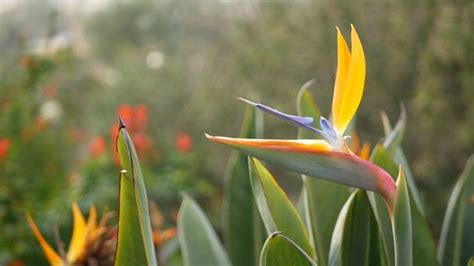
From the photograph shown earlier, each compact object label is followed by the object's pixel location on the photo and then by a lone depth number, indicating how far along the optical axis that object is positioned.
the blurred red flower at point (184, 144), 4.71
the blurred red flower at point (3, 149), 3.09
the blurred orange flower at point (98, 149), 4.30
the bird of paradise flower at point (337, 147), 1.01
